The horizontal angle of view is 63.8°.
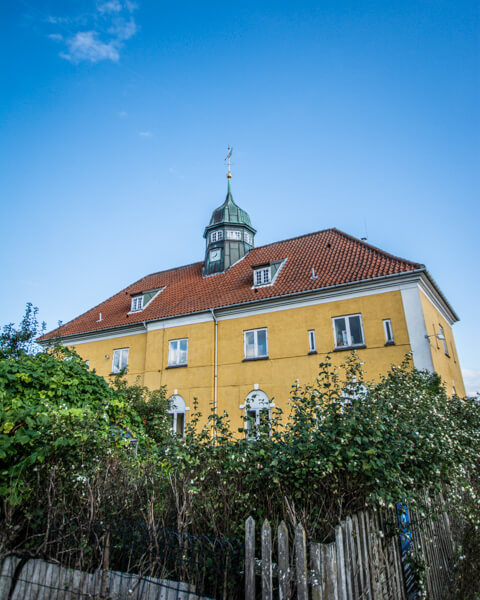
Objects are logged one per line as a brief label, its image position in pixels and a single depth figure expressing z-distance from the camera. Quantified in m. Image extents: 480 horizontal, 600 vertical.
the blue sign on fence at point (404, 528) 4.14
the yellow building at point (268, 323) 15.28
